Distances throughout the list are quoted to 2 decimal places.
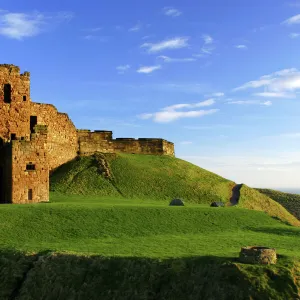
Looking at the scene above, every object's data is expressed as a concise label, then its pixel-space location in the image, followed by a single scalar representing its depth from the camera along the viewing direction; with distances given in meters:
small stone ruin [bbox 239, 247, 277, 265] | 17.09
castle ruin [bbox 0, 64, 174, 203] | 32.84
